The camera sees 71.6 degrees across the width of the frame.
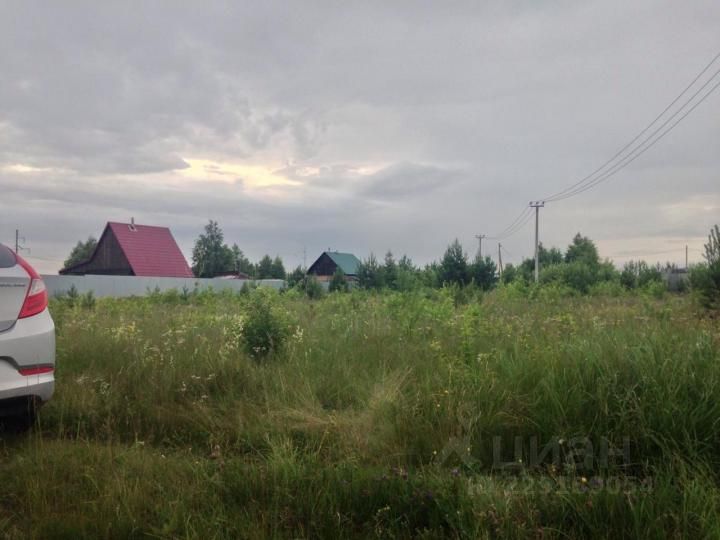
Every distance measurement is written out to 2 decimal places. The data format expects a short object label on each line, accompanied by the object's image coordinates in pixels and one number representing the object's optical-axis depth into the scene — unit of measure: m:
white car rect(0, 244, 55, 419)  3.33
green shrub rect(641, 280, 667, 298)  16.87
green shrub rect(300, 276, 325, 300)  23.24
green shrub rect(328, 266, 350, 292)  26.86
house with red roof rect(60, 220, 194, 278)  40.44
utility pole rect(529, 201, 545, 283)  43.62
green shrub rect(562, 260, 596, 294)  28.50
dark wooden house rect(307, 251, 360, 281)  64.25
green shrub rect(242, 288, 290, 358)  5.34
